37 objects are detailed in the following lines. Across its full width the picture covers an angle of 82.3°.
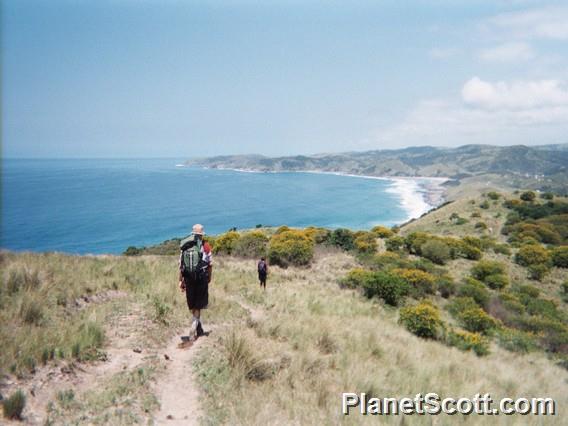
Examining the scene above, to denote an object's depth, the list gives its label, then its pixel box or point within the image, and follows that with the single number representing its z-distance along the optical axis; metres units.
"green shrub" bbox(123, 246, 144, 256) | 34.90
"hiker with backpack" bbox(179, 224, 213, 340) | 6.07
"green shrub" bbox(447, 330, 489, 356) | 10.38
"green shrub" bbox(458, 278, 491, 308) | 17.85
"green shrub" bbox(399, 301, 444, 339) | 11.26
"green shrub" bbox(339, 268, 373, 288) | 16.06
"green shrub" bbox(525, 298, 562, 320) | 17.81
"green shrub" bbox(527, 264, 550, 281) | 24.48
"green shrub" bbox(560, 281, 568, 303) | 22.08
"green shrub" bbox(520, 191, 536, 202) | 50.00
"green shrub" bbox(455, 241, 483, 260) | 26.91
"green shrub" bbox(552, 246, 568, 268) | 26.12
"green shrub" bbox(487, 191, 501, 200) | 53.28
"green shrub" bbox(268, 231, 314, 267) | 21.30
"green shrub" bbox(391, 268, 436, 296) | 17.92
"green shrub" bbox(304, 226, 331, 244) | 30.48
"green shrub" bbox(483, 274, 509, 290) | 21.55
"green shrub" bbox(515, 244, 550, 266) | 25.94
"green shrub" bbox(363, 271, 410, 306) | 15.25
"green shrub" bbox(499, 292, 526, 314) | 17.55
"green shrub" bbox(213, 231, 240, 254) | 25.80
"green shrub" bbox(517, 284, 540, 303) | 21.00
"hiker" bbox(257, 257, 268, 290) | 12.27
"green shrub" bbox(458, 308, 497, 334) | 13.70
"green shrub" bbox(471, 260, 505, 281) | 22.64
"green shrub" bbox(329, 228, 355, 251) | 28.84
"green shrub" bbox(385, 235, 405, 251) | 28.41
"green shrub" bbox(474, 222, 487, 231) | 39.39
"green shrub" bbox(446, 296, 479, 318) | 15.43
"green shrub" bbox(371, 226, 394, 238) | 35.59
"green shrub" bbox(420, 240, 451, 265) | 25.44
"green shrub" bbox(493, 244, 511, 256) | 28.76
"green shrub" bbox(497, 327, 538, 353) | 11.91
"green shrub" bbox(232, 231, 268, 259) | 23.55
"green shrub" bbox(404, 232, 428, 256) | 27.30
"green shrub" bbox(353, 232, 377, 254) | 27.19
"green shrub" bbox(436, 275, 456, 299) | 18.79
